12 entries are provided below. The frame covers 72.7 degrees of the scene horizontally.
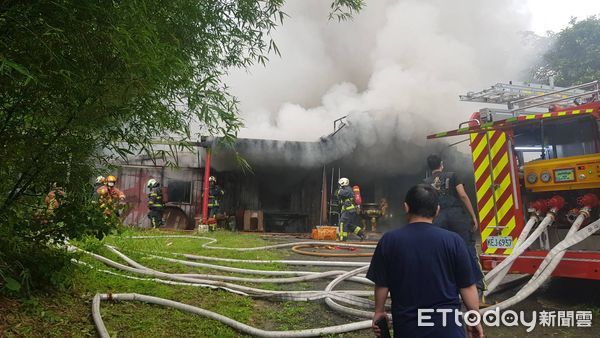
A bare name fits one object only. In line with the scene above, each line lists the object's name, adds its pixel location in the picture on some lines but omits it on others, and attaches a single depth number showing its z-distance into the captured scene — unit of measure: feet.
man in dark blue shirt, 5.86
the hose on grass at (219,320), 9.40
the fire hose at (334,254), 20.24
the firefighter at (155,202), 34.73
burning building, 36.58
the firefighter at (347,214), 30.27
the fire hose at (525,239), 12.28
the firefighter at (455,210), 13.20
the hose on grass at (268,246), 21.24
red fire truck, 12.05
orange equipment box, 29.99
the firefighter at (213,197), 35.06
